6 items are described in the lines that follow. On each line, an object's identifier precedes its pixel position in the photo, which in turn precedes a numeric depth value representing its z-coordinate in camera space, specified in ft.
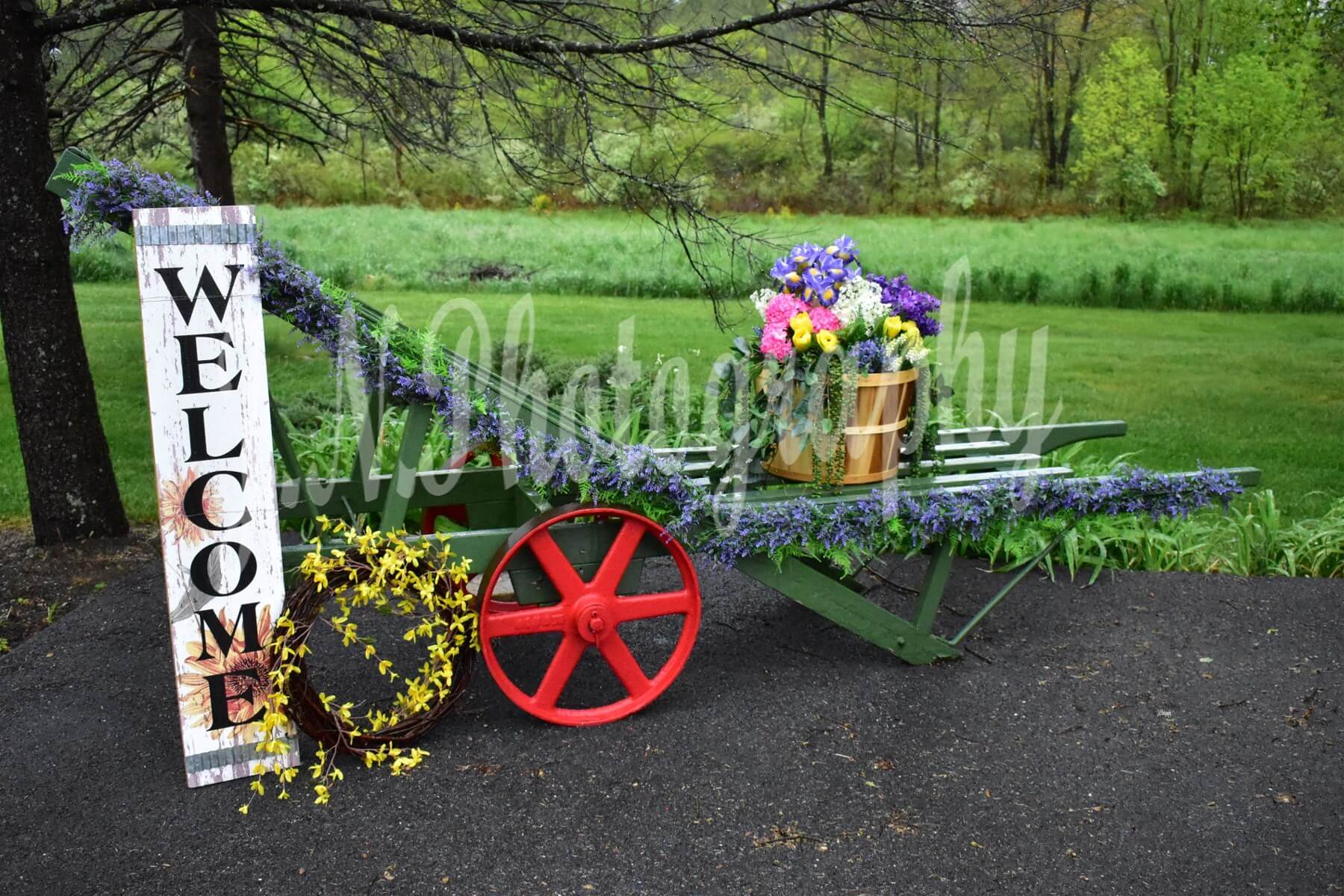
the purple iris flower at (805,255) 10.95
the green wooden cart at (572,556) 9.50
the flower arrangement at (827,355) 10.75
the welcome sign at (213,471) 8.32
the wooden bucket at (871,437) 10.89
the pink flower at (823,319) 10.69
